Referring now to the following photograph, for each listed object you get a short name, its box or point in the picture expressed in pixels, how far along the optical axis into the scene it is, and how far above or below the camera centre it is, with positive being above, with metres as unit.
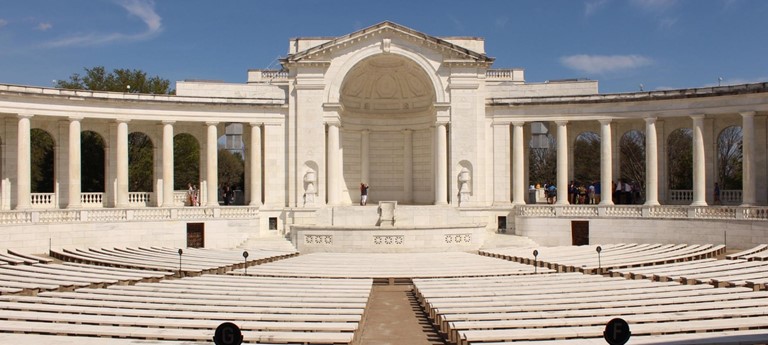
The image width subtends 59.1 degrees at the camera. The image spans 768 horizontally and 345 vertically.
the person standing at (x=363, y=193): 55.97 -0.81
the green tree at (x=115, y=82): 79.62 +12.34
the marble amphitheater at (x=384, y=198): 26.67 -1.09
